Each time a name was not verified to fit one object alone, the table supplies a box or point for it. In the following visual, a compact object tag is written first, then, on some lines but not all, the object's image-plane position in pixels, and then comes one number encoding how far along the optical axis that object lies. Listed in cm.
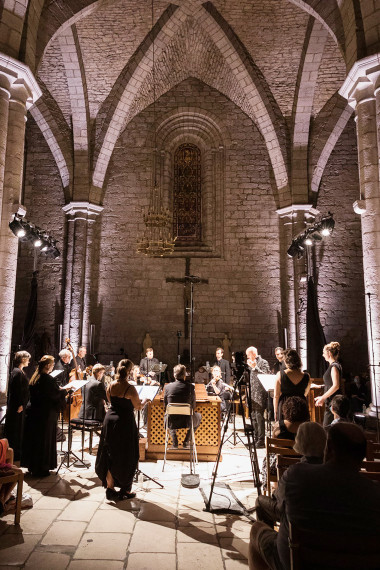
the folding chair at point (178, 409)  511
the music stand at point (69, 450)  504
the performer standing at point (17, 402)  502
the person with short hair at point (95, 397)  576
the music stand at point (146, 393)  451
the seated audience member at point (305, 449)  242
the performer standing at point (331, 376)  492
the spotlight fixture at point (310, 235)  739
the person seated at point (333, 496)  154
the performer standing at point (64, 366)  648
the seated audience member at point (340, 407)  394
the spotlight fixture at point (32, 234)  578
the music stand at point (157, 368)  836
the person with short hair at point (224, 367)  874
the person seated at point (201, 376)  1009
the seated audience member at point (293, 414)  344
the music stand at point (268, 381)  488
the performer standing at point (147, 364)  870
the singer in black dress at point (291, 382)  429
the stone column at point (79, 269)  1048
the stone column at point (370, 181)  536
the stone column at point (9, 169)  569
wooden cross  1100
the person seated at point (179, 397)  530
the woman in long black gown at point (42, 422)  470
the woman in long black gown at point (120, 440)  399
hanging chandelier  768
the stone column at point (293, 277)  1017
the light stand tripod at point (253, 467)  367
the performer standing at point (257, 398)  611
